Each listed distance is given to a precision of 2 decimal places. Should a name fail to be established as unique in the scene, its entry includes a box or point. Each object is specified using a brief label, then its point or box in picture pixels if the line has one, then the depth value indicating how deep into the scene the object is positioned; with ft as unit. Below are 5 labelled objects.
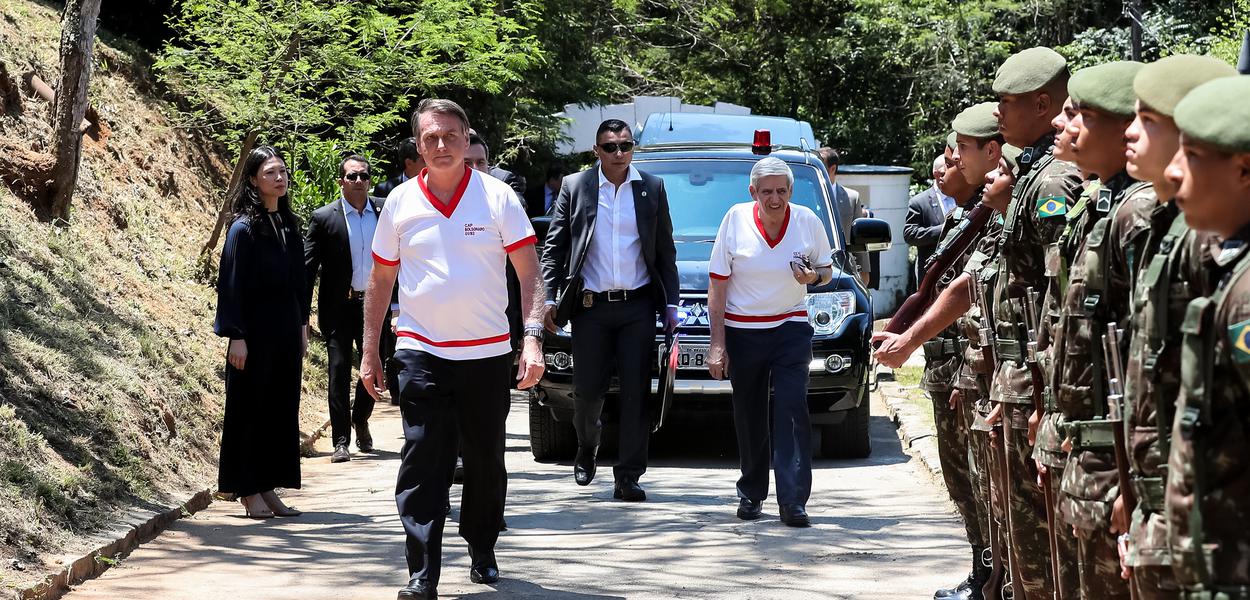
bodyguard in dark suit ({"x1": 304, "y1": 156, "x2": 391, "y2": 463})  35.37
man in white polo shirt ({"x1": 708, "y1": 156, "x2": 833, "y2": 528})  27.32
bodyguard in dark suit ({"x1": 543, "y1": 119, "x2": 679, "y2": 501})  29.86
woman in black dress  27.96
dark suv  33.55
